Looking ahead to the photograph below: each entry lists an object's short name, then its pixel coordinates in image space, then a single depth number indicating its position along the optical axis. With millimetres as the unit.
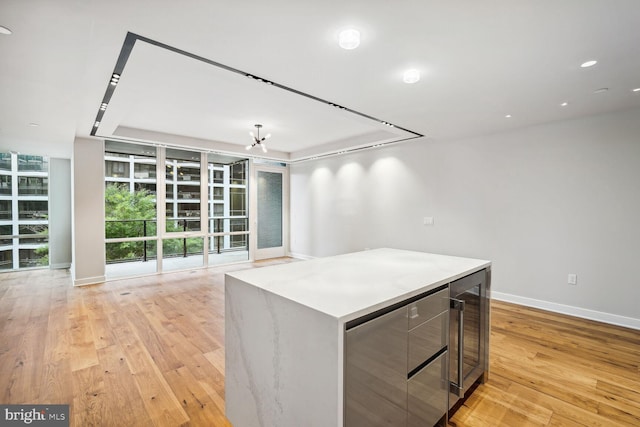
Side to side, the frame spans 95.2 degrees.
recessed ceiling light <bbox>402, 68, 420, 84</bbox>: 2537
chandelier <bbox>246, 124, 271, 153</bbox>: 4920
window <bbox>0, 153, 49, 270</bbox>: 5824
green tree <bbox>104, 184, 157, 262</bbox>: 5387
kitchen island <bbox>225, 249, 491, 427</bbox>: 1160
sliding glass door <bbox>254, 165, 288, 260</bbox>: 7414
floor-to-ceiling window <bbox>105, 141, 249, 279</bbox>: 5449
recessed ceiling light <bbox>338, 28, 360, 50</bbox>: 1964
